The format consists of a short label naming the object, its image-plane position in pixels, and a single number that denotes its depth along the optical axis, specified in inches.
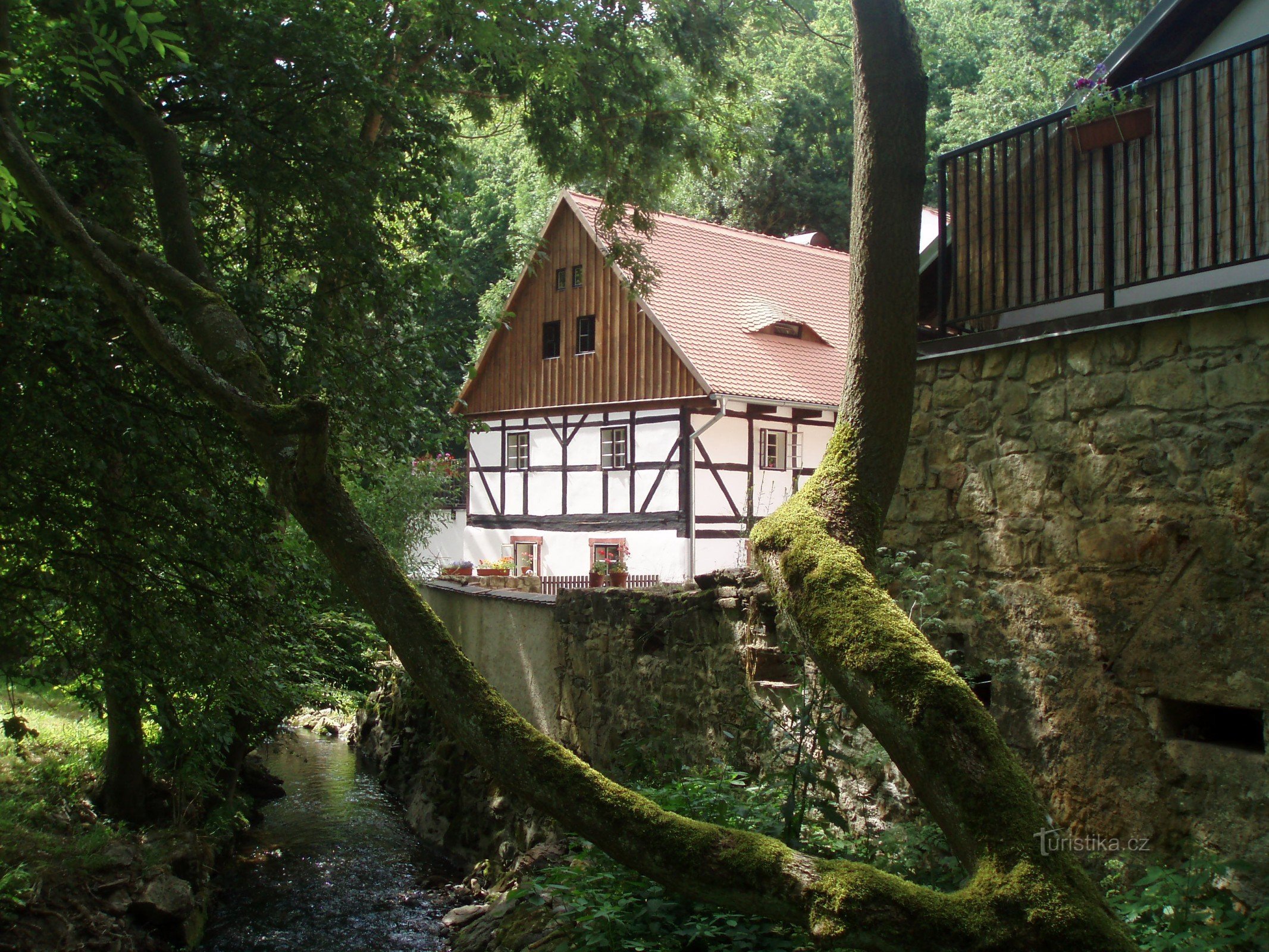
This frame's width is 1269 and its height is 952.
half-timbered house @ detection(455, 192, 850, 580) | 625.9
